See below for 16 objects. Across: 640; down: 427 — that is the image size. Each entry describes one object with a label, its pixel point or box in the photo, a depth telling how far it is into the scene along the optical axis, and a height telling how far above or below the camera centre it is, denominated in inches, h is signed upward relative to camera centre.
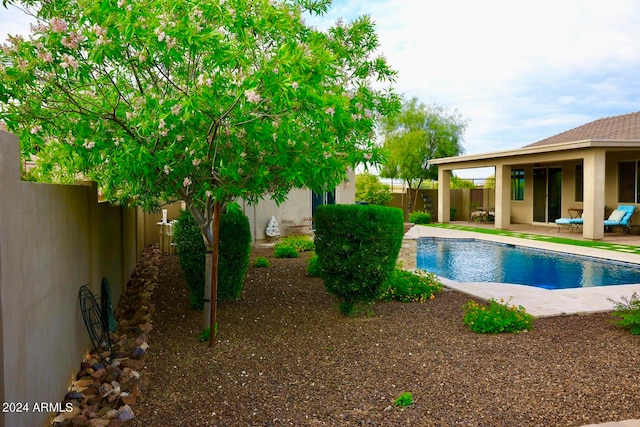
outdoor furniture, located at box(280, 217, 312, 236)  582.6 -26.5
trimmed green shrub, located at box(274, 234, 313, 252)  474.3 -38.8
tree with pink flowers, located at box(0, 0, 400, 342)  137.8 +33.1
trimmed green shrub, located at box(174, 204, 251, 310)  245.9 -25.7
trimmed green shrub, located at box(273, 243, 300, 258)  424.8 -42.1
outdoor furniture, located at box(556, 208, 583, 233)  684.1 -23.8
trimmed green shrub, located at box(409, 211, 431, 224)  944.3 -26.9
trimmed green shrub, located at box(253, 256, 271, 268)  370.9 -45.1
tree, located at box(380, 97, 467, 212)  1106.7 +155.6
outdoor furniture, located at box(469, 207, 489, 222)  893.9 -21.6
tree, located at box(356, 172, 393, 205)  904.3 +27.4
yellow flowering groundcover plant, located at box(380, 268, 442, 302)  271.7 -48.4
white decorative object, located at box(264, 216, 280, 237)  564.1 -28.9
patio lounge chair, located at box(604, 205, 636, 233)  639.8 -17.3
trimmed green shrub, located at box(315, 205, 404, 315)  221.6 -20.2
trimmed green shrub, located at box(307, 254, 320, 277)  328.6 -44.3
